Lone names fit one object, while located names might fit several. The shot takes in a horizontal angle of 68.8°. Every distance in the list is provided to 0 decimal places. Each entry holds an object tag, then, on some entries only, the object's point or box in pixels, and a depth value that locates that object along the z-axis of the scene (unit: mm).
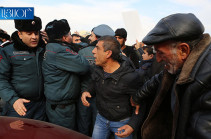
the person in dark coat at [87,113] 2846
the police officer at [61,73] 2283
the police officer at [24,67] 2268
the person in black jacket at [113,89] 1778
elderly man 905
